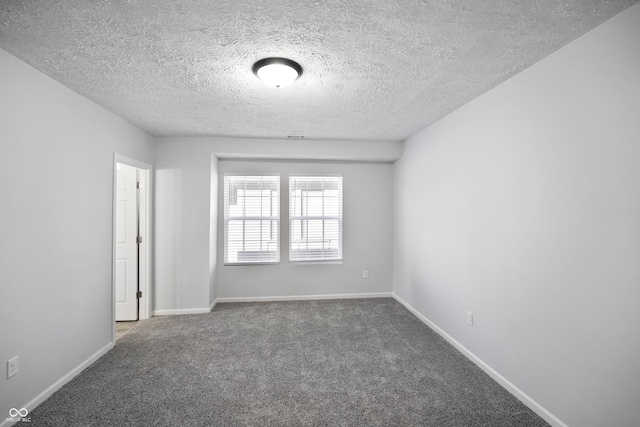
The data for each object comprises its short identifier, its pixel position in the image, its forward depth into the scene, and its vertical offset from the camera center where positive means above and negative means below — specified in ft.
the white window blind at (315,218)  14.48 -0.11
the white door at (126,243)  11.54 -1.16
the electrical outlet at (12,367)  5.81 -3.28
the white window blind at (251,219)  14.05 -0.16
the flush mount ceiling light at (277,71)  6.02 +3.32
